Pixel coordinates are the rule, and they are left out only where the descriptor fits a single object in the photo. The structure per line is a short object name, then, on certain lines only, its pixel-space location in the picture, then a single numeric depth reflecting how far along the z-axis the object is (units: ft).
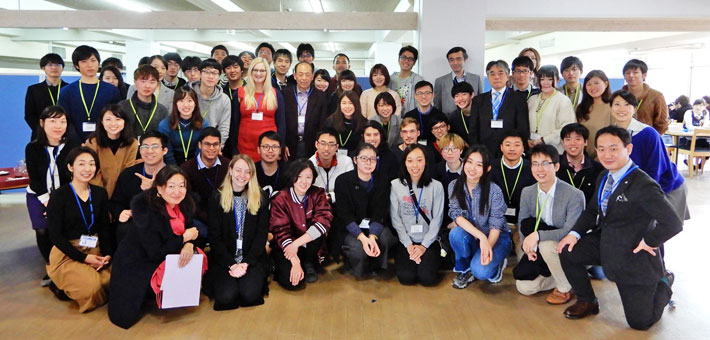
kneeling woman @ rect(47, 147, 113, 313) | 9.17
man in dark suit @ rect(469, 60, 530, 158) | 12.75
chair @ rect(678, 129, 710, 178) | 24.25
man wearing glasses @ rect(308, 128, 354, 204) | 11.79
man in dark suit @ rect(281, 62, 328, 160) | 13.64
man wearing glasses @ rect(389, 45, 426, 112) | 14.85
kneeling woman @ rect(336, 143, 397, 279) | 10.98
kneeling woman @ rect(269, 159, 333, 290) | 10.40
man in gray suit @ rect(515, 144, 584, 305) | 9.61
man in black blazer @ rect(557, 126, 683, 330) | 8.07
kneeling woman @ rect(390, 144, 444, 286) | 10.59
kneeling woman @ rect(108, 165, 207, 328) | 8.69
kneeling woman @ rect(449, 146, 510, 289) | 10.35
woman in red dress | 12.57
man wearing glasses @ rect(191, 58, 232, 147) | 12.20
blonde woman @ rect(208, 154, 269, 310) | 9.54
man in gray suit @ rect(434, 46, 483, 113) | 15.02
